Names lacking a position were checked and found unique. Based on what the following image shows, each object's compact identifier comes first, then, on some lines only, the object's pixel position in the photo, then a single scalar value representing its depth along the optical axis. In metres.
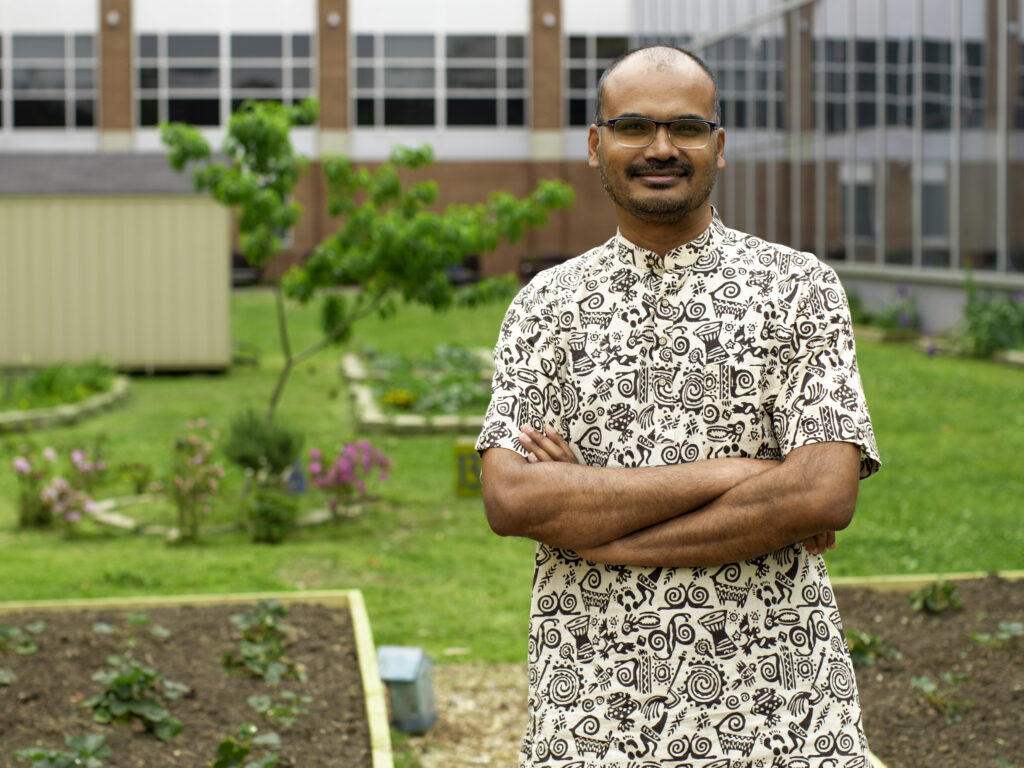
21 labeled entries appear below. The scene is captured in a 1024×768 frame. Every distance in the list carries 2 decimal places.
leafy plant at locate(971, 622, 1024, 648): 5.15
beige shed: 18.27
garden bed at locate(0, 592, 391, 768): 4.52
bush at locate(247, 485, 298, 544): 8.53
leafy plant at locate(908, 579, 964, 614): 5.68
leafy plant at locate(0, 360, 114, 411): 14.49
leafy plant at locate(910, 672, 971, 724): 4.64
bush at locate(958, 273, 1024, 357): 17.14
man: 2.38
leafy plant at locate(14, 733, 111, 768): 3.92
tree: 10.08
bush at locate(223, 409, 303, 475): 9.34
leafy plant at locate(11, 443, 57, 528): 9.06
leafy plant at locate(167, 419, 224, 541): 8.59
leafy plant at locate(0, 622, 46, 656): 5.26
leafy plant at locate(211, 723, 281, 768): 3.96
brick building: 42.78
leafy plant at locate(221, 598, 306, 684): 5.23
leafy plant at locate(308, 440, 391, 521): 8.89
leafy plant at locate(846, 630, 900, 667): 5.20
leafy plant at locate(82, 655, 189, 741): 4.60
